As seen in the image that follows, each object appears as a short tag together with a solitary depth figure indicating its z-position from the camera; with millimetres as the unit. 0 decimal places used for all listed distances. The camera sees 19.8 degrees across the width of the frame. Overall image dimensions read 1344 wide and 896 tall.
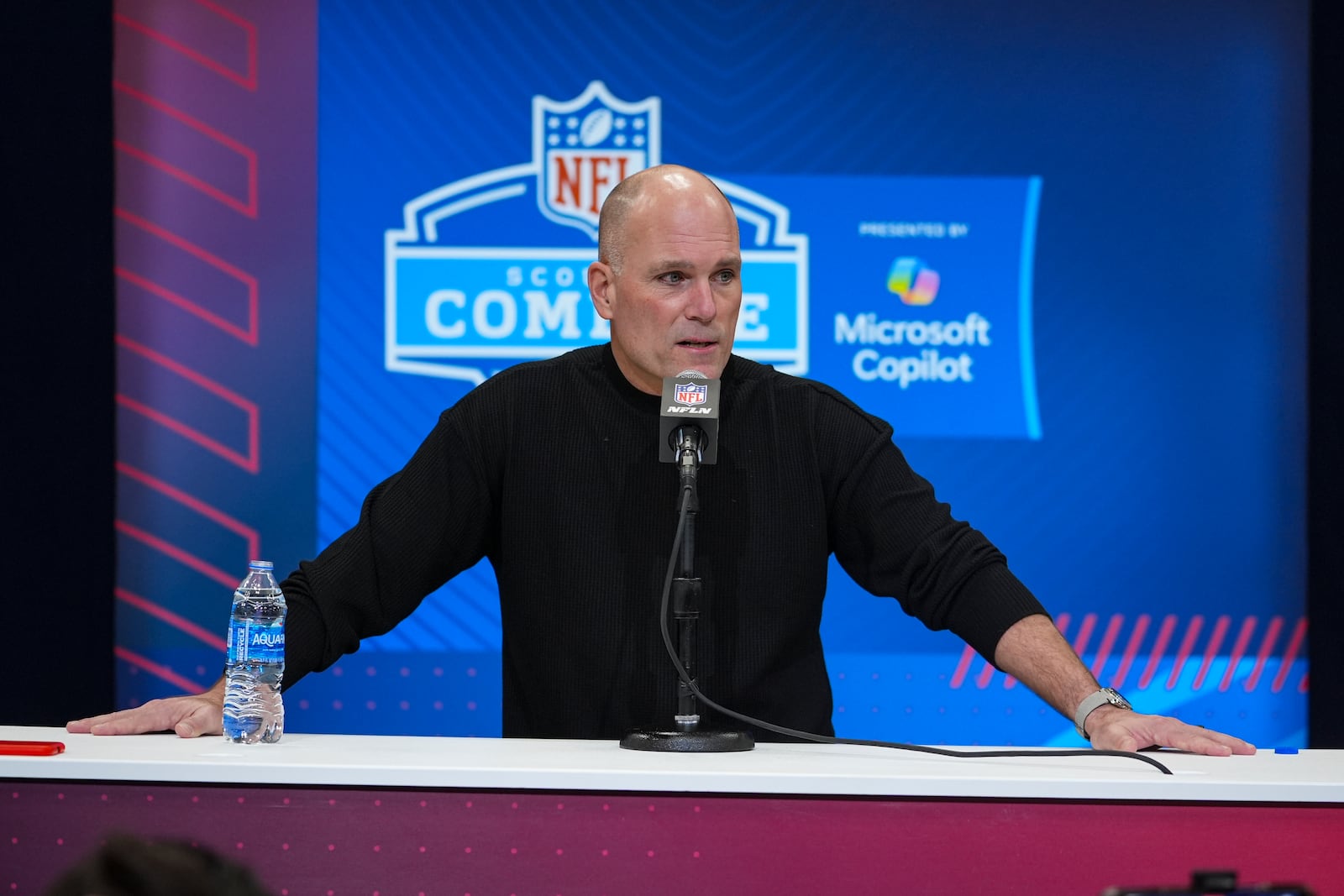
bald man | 4535
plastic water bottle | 4200
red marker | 4078
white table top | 3953
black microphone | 4186
